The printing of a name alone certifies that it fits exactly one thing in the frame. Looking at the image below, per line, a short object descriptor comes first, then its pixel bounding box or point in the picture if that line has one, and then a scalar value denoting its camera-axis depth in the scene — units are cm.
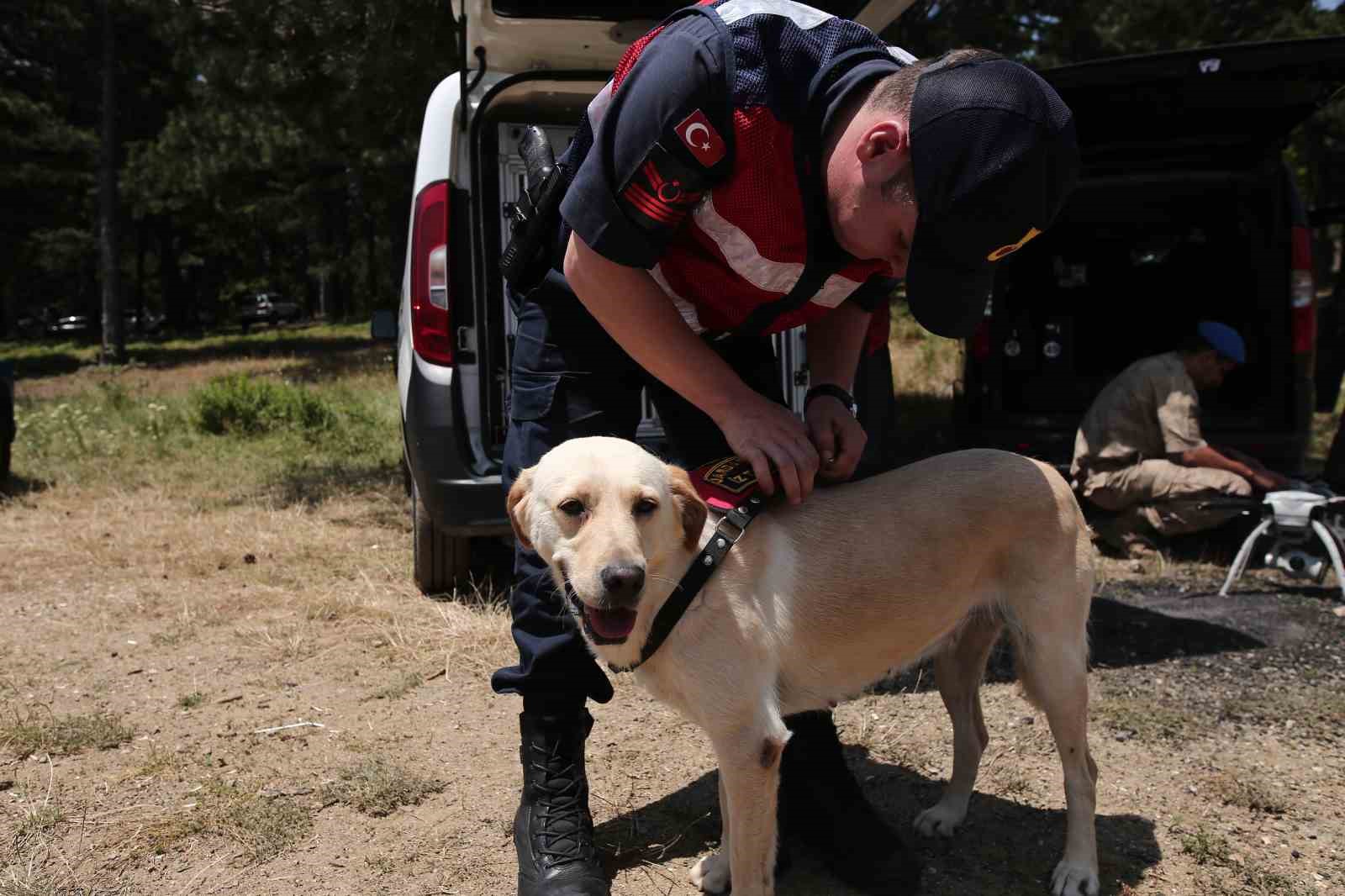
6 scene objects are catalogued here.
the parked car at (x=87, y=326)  3509
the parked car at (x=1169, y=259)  431
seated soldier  496
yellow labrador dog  192
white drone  436
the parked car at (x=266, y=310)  3912
